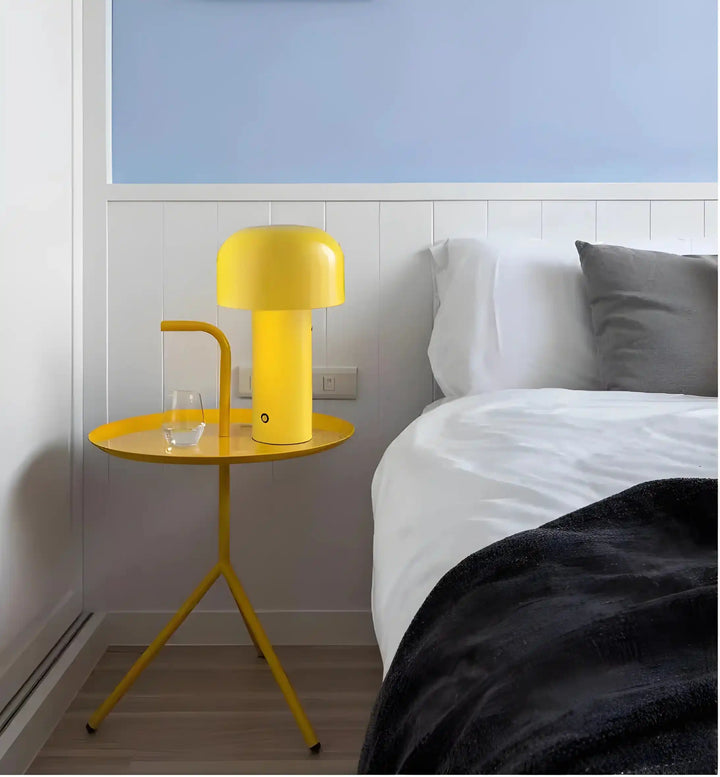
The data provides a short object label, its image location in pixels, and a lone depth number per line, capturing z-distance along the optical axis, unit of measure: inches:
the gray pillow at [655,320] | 55.2
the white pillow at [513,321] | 62.3
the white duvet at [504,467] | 29.5
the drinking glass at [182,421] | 57.1
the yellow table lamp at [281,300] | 55.6
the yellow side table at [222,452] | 54.8
